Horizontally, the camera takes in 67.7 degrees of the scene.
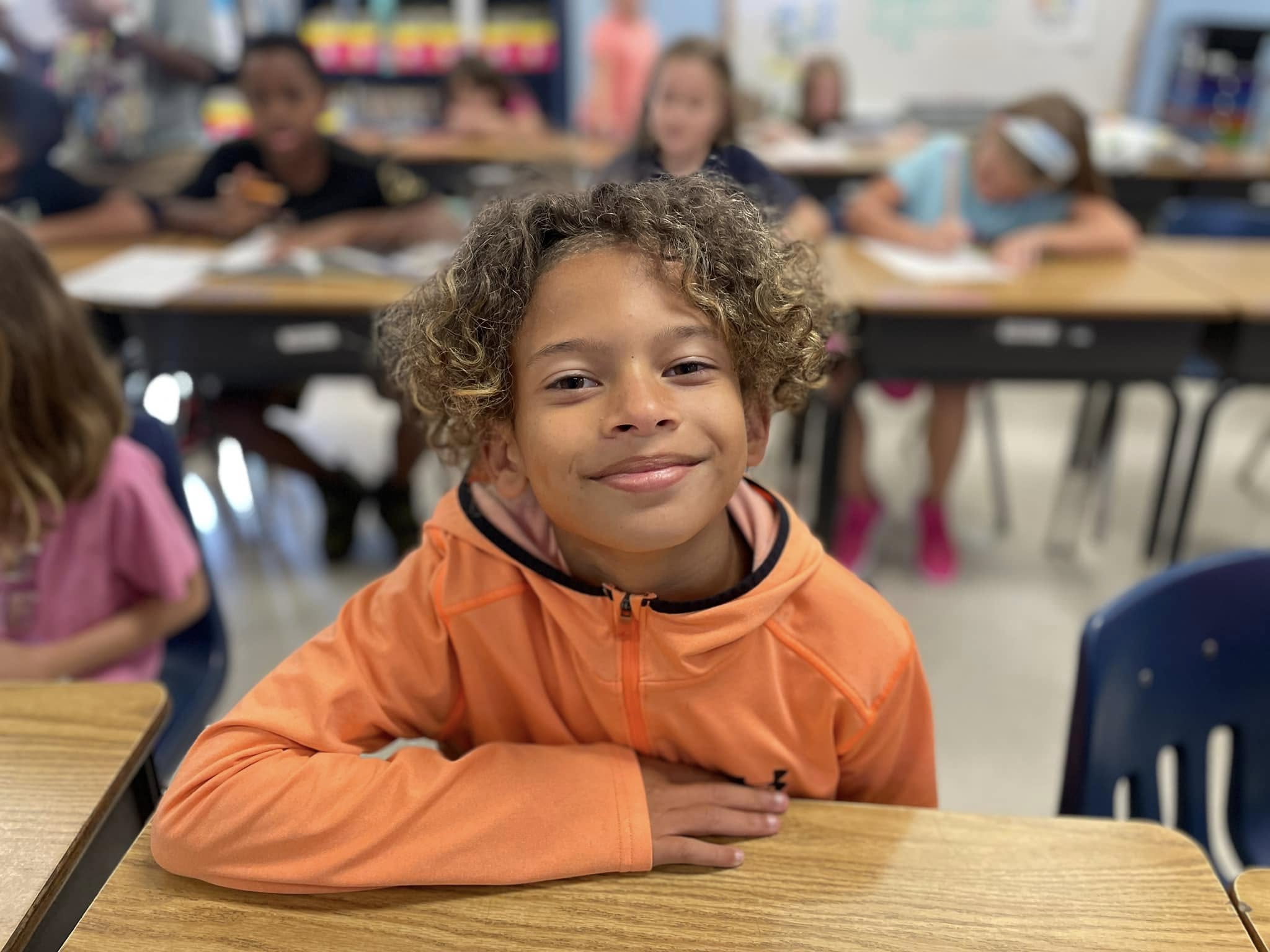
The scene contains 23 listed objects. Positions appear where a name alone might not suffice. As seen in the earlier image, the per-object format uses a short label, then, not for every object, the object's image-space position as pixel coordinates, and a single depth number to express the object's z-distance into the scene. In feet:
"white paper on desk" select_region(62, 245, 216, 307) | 6.47
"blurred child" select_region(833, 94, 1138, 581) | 7.66
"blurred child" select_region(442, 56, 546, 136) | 14.32
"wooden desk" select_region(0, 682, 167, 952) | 2.12
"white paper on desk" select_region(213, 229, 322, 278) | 7.02
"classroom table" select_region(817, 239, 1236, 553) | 6.65
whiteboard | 16.94
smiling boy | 2.17
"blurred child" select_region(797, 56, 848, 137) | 14.88
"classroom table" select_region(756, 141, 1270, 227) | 12.60
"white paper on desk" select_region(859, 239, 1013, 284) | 7.15
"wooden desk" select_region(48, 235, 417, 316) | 6.54
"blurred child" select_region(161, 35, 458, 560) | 7.70
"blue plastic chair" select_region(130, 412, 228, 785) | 4.00
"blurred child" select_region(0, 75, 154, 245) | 7.14
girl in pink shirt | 3.56
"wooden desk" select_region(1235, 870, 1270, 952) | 2.08
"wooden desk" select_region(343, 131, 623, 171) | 12.66
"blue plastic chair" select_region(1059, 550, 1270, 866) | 2.98
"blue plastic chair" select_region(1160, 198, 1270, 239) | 9.10
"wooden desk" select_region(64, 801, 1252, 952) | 2.06
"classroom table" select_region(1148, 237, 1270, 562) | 6.78
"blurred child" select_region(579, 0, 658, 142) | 15.06
